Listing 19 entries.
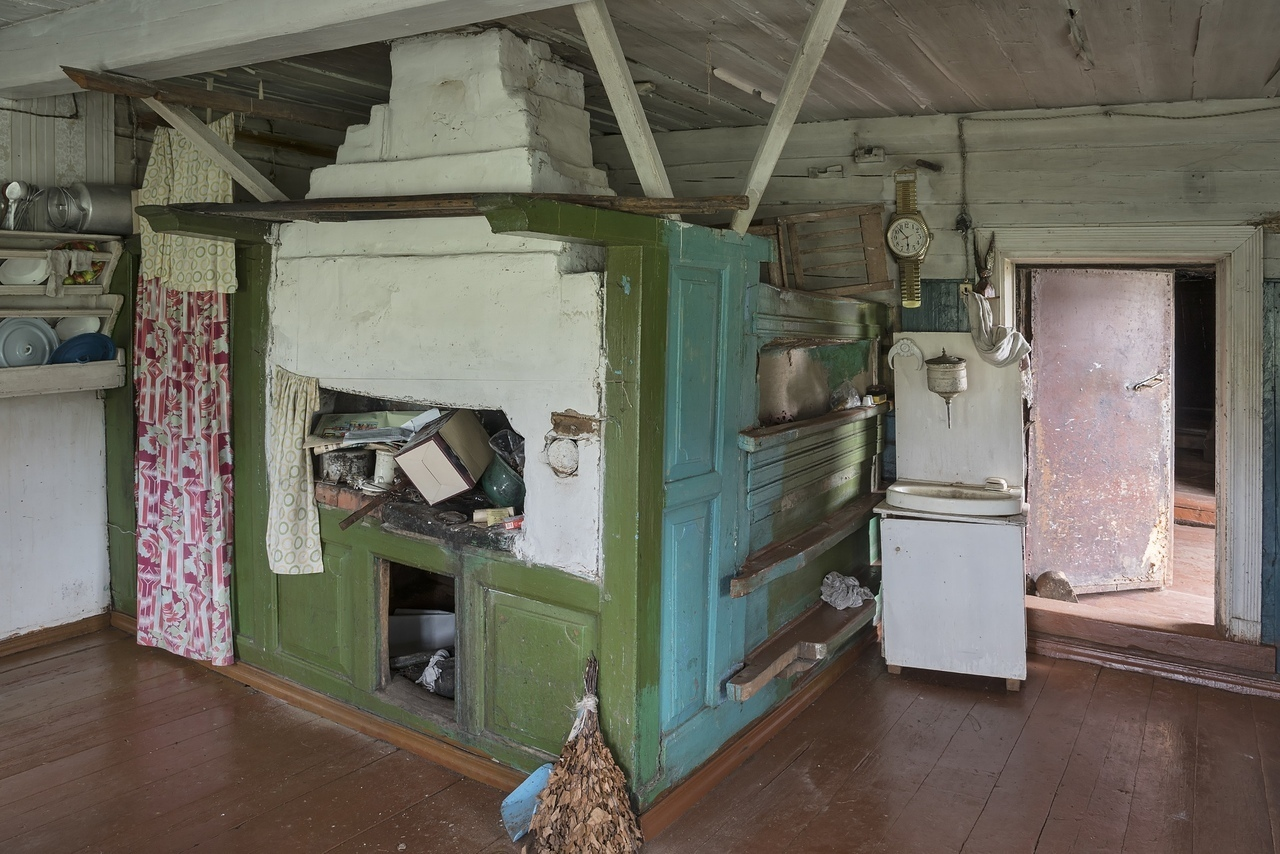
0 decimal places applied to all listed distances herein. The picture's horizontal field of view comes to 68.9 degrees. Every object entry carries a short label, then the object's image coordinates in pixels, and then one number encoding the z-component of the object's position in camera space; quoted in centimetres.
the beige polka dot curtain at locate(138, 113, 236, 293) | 425
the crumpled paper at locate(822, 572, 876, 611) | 453
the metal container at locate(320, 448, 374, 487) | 410
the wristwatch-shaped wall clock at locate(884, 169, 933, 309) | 493
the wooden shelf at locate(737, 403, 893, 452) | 365
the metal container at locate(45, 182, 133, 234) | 454
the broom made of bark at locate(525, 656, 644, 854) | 294
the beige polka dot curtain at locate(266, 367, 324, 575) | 402
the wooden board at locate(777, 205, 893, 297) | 489
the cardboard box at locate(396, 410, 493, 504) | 365
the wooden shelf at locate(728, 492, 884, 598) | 360
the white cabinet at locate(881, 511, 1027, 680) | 439
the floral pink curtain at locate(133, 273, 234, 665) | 435
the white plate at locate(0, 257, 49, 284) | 432
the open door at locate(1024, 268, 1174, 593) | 577
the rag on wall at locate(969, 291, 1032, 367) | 453
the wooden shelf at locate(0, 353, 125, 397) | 432
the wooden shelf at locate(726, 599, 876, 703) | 359
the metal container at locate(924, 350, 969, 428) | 472
